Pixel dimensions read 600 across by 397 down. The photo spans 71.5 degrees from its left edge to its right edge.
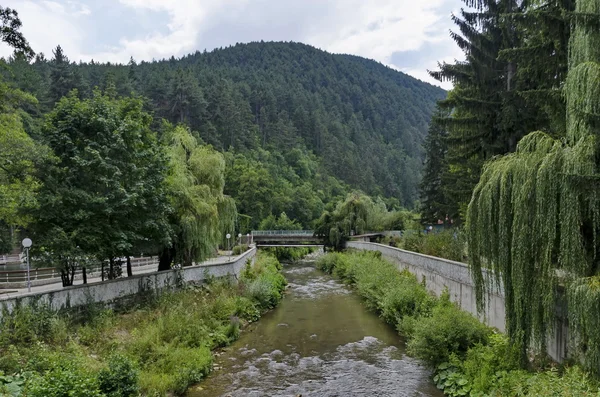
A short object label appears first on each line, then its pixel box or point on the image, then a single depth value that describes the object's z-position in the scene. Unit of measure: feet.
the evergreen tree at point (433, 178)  129.29
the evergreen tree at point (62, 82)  193.67
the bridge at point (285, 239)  183.83
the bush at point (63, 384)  26.03
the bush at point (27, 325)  33.94
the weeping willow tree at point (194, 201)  68.28
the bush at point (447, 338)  40.98
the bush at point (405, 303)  58.08
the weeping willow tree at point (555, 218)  26.73
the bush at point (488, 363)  33.47
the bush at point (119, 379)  30.96
